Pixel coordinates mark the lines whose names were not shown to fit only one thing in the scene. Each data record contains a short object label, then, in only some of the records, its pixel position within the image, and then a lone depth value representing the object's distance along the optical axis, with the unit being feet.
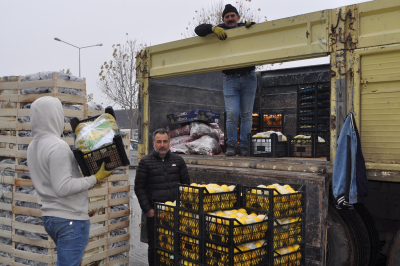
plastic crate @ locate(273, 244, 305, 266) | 10.55
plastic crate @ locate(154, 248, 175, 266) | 11.49
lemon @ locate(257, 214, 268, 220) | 10.46
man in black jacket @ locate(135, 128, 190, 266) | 15.29
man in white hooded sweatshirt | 9.81
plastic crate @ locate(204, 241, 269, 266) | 9.58
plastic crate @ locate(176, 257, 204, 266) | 10.56
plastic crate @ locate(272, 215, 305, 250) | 10.54
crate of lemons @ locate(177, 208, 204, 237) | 10.56
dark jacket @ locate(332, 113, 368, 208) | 11.78
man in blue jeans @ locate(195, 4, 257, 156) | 18.44
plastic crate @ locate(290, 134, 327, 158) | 17.07
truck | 12.34
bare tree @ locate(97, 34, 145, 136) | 90.62
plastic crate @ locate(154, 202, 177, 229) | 11.63
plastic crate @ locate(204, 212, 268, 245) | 9.57
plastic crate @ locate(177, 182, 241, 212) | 10.82
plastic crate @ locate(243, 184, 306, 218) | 10.65
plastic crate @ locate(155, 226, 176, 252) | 11.52
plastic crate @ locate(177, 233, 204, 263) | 10.46
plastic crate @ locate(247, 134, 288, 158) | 17.17
